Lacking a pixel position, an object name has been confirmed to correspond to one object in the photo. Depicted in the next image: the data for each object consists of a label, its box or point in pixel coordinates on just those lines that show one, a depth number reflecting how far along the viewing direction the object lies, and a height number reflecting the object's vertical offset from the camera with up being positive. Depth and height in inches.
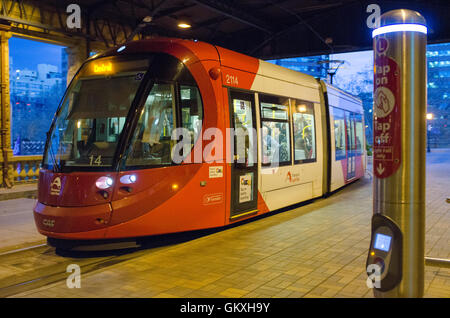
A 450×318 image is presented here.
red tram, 255.6 +3.3
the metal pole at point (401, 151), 151.1 -1.4
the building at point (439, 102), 2827.3 +286.6
